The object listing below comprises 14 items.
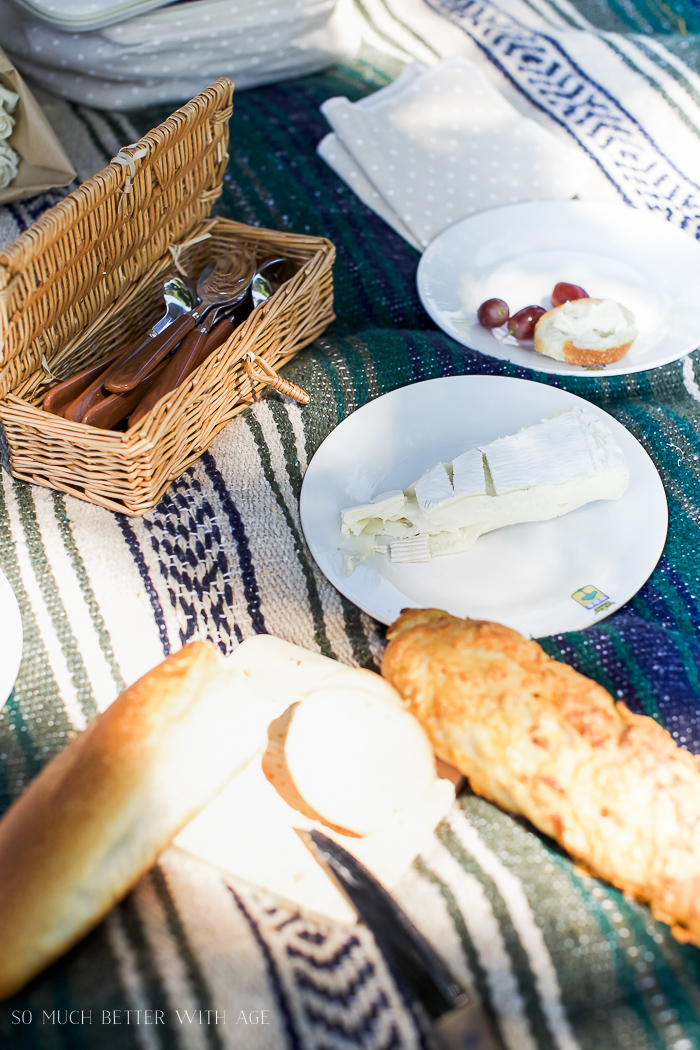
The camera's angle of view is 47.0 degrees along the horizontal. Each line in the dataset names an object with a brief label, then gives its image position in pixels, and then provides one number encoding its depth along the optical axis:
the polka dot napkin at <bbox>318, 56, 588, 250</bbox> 1.35
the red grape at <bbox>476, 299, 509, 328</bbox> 1.11
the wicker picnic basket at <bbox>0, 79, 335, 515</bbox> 0.81
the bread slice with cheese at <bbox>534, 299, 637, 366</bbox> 1.06
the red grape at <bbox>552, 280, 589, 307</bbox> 1.15
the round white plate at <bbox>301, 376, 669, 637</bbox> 0.80
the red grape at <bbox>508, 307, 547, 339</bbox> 1.11
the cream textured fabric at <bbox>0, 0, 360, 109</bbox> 1.41
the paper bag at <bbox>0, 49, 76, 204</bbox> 1.23
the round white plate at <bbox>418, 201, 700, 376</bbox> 1.11
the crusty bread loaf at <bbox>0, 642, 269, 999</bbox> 0.56
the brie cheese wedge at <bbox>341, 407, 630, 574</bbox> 0.83
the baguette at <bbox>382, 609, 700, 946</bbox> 0.58
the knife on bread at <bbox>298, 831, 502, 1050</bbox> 0.49
